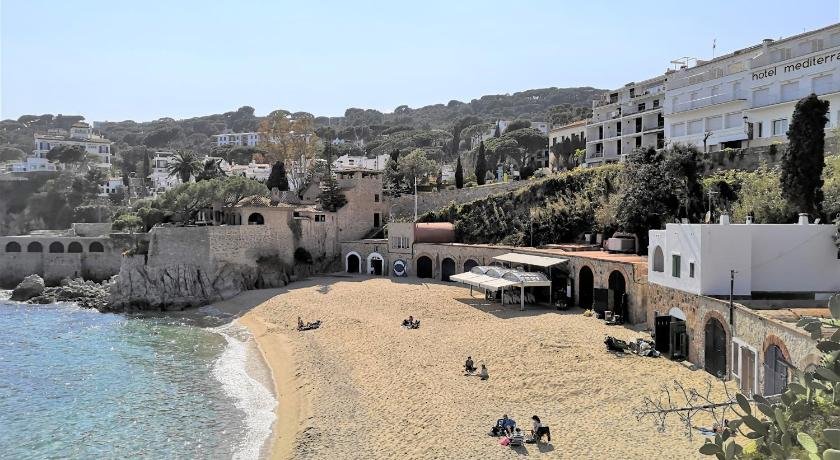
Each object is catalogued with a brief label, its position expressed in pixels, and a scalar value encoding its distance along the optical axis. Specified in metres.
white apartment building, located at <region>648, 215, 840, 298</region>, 19.44
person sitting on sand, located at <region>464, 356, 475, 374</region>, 20.86
